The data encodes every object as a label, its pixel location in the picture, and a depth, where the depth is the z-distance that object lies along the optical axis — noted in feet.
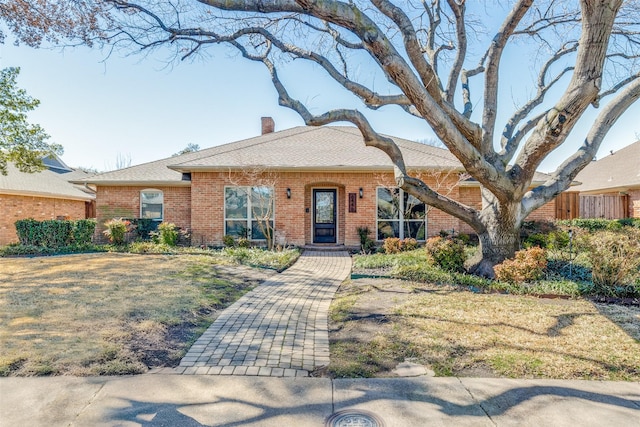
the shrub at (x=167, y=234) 41.75
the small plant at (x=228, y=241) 42.19
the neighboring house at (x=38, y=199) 50.70
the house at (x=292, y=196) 42.57
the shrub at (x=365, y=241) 41.32
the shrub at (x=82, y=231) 43.34
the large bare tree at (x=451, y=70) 18.47
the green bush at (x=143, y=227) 44.88
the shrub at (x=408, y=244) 38.45
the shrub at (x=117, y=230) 42.32
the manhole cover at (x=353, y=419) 9.07
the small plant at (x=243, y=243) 41.70
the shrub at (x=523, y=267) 23.43
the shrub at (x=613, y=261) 20.89
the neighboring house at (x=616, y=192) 53.31
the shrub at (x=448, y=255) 27.37
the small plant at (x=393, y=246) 37.91
